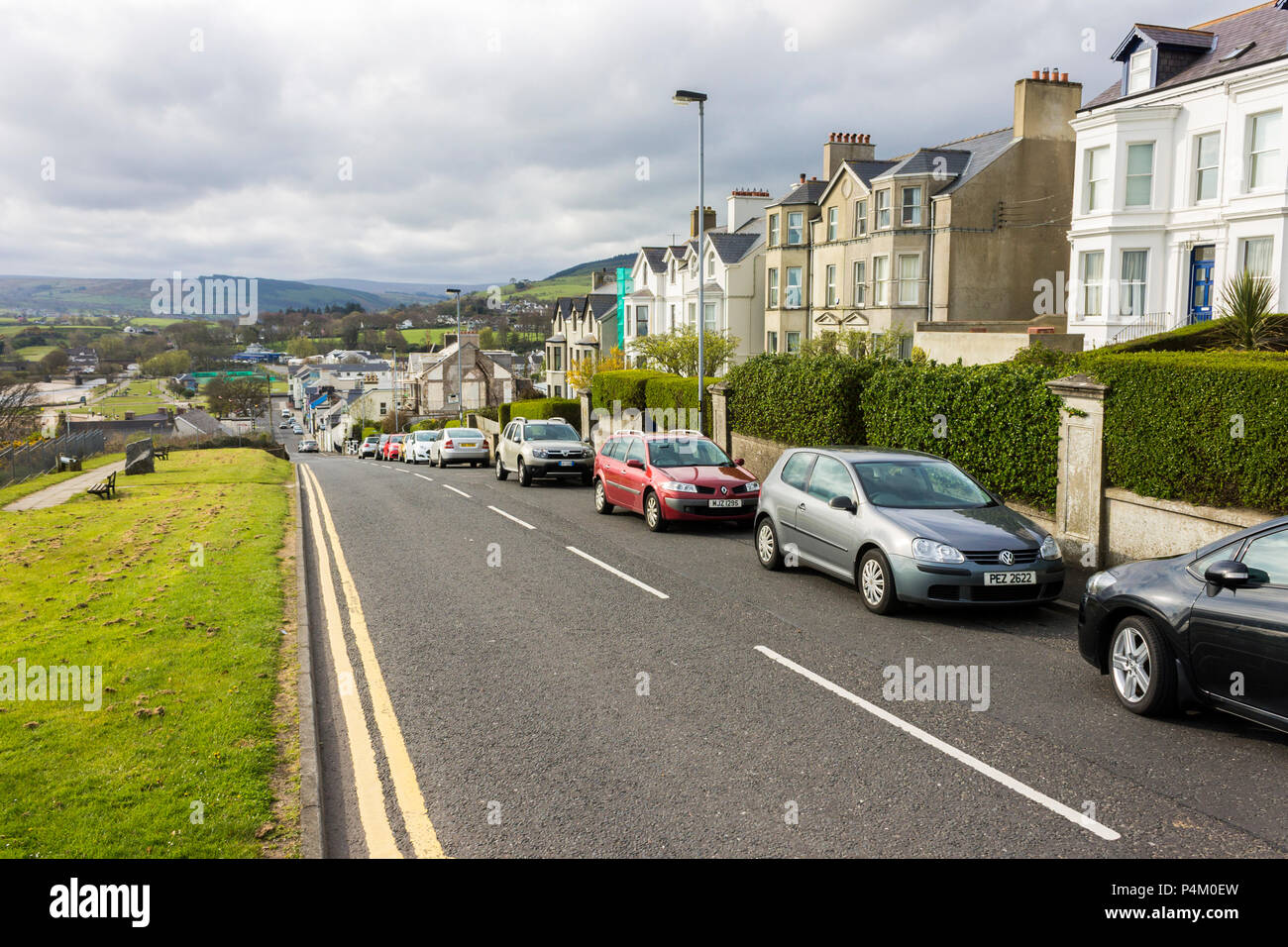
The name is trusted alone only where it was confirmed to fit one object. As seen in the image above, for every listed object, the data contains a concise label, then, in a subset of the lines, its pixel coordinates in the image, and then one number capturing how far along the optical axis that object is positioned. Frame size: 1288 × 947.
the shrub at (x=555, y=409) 41.44
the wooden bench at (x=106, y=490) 22.79
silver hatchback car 9.24
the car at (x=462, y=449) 34.59
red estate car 15.45
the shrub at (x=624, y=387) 31.45
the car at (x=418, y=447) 42.69
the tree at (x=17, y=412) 42.53
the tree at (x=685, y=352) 39.97
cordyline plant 13.67
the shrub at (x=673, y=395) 26.23
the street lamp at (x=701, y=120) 21.39
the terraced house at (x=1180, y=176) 24.62
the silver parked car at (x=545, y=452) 23.09
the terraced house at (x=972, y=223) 35.91
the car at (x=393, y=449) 54.59
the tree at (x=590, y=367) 54.28
